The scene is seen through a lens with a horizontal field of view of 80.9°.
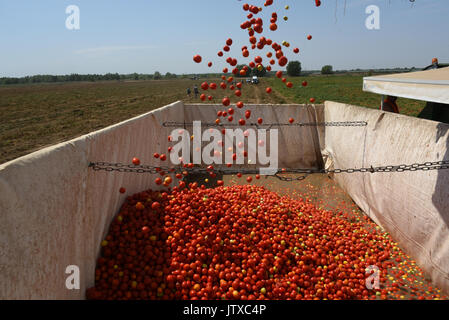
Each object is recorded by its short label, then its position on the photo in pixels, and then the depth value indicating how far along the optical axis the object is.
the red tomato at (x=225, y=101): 4.52
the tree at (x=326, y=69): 122.91
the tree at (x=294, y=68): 85.00
